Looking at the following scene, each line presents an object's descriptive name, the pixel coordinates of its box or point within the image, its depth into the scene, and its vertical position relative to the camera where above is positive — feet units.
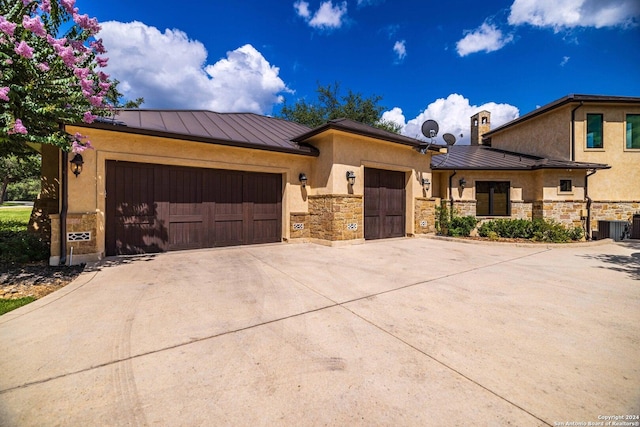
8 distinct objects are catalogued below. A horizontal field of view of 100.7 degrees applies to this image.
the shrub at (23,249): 20.06 -2.96
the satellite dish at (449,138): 39.67 +11.10
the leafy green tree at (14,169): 35.78 +7.47
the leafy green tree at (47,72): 14.17 +8.09
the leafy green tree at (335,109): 93.71 +37.01
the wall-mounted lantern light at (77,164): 20.26 +3.65
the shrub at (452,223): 37.68 -1.71
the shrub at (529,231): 33.15 -2.49
